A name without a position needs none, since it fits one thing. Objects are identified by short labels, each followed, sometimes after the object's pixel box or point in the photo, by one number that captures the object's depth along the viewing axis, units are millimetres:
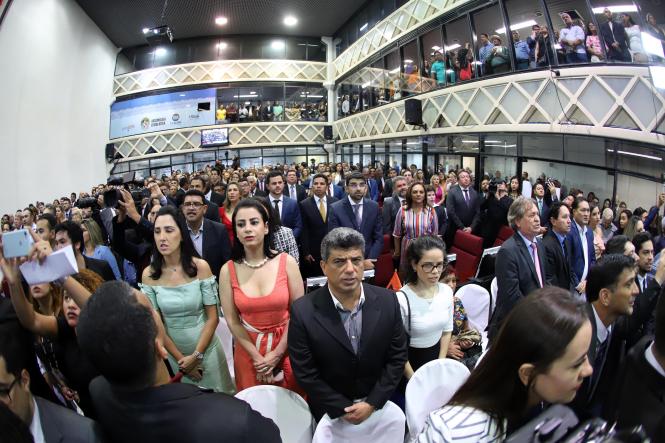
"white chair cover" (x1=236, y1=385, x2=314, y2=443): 1772
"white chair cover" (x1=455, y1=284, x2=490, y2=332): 2979
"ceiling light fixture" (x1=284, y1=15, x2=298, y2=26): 13812
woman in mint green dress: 2133
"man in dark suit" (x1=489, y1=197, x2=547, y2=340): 2516
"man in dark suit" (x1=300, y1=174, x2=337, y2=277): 4281
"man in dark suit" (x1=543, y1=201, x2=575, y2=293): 2998
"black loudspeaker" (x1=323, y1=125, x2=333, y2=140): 15703
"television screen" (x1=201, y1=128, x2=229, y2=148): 14984
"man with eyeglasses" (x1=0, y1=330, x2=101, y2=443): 951
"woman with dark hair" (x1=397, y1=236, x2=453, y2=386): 2139
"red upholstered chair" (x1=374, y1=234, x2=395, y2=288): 4137
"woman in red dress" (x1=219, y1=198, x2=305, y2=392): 2020
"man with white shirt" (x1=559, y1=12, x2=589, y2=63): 5602
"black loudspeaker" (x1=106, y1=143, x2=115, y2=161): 15133
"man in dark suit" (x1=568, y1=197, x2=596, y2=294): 3215
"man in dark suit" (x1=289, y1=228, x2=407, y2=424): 1684
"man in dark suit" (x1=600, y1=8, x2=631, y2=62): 4992
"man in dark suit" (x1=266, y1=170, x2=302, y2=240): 4309
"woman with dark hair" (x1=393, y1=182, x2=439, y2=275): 3994
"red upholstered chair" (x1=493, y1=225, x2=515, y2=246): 4570
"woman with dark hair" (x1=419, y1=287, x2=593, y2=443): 984
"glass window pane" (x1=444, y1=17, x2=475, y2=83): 7762
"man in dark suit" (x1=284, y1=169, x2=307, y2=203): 5977
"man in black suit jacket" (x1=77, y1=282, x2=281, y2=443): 939
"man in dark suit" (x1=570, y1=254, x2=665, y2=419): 1799
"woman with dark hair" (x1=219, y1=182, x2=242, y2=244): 4318
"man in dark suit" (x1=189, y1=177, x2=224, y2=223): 4098
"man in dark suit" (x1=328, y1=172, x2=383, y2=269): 3945
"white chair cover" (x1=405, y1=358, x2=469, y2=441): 1873
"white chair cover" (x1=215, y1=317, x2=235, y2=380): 2586
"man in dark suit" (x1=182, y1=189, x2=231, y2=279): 3096
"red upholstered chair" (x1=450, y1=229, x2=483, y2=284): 4094
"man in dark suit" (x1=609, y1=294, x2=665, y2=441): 1217
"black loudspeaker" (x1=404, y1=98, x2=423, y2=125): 9172
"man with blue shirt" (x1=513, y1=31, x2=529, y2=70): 6511
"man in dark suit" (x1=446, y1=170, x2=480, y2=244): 5125
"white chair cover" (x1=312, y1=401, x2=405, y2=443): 1695
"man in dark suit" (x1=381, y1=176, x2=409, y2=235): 4770
